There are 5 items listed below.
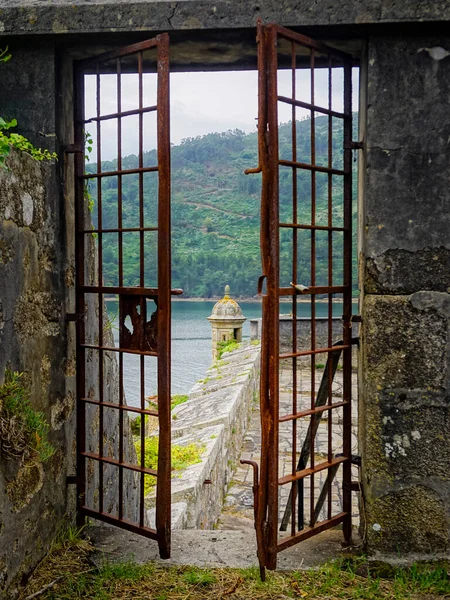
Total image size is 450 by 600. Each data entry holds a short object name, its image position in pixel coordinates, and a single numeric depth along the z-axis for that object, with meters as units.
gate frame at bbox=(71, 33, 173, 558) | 2.99
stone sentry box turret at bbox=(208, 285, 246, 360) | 19.48
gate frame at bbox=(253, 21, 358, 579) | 2.83
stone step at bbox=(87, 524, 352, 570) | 3.28
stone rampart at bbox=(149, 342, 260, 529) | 5.12
